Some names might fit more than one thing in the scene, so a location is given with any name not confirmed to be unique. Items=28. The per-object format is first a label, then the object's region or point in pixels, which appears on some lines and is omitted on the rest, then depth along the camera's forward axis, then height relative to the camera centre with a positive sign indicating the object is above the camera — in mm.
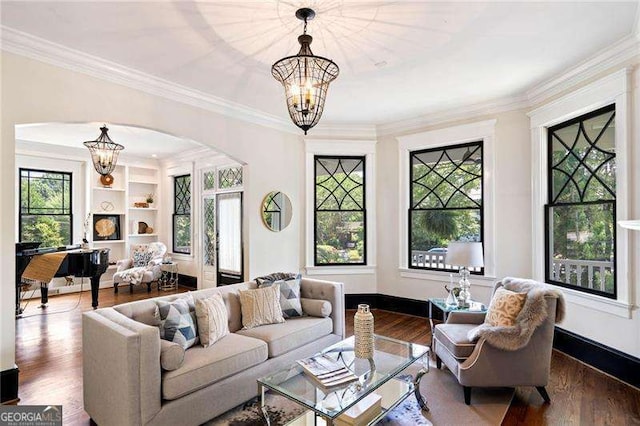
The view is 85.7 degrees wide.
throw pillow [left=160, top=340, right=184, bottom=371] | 2223 -919
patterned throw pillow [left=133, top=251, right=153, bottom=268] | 7122 -895
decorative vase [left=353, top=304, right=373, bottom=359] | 2508 -855
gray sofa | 2074 -1071
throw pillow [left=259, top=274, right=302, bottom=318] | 3514 -863
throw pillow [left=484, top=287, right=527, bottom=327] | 2750 -778
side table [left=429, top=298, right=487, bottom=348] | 3354 -940
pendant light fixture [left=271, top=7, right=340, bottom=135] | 2355 +933
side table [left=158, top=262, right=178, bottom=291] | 7215 -1356
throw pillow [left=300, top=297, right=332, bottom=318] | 3557 -969
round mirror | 4945 +53
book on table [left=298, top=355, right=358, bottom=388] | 2232 -1066
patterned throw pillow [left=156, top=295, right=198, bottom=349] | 2562 -826
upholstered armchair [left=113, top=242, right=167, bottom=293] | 6621 -1033
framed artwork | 7211 -248
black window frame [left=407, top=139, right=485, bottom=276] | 4652 +154
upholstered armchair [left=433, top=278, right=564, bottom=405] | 2572 -1037
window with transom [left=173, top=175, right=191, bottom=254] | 7688 +20
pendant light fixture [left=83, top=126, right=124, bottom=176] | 4844 +892
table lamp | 3711 -482
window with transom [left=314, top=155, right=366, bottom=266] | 5594 +85
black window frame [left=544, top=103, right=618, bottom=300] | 3221 +96
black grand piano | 4051 -666
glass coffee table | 2021 -1090
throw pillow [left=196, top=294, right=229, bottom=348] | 2748 -870
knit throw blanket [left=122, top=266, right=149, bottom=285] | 6586 -1163
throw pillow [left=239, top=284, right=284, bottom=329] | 3238 -887
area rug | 2453 -1476
